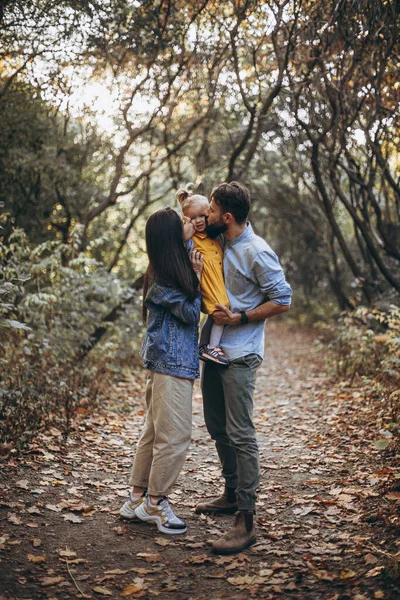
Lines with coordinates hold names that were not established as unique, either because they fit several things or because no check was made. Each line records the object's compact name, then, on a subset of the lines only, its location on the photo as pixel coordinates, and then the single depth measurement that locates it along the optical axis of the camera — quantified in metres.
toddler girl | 3.82
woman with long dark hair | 3.77
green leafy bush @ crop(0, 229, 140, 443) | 5.70
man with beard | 3.72
